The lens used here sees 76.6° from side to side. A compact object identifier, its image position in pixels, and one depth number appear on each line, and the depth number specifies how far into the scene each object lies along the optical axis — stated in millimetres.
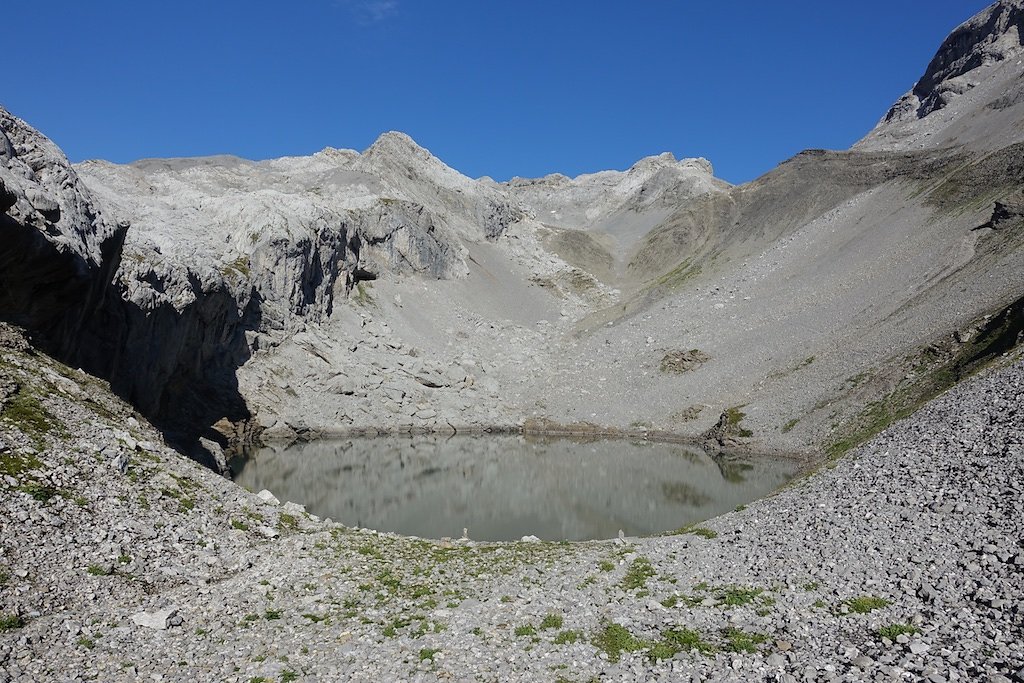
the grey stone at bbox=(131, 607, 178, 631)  16875
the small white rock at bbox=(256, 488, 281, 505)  27539
